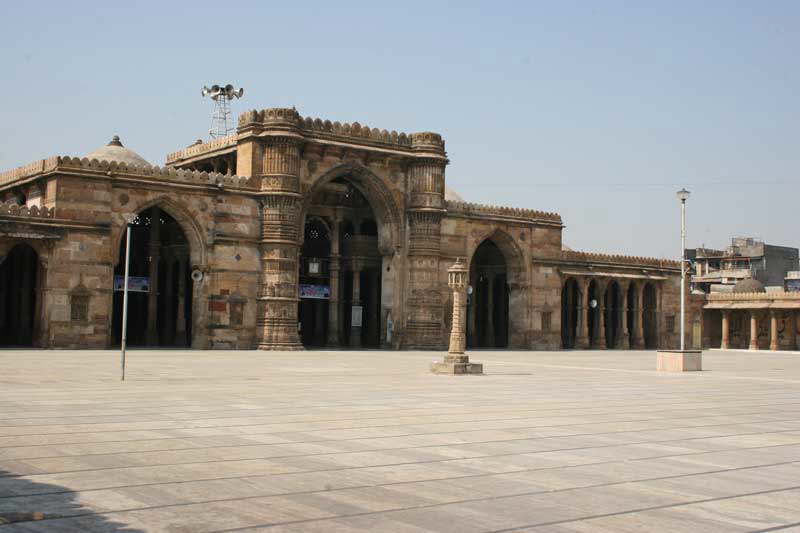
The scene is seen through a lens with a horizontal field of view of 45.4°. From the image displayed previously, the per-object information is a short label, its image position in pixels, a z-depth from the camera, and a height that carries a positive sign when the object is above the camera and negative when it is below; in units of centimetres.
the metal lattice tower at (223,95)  5069 +1256
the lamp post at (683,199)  3084 +457
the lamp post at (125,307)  2020 +48
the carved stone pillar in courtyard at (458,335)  2538 +2
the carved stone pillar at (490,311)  5262 +141
